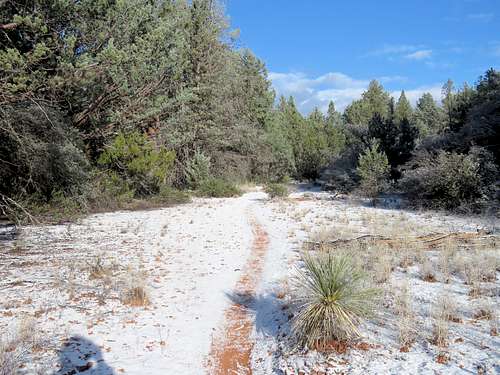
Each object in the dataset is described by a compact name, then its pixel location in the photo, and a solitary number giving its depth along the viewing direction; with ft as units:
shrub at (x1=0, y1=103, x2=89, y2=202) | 27.25
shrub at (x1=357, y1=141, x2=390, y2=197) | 71.15
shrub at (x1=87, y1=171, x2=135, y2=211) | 53.11
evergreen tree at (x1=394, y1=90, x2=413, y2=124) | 186.59
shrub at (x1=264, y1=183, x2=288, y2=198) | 86.53
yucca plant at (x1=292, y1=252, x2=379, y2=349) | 14.46
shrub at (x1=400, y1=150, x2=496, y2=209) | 51.72
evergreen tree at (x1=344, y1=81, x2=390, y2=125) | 176.96
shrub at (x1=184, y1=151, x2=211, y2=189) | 88.69
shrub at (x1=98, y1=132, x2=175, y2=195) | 56.13
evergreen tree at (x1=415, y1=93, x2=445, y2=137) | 177.86
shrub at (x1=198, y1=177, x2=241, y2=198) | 88.58
